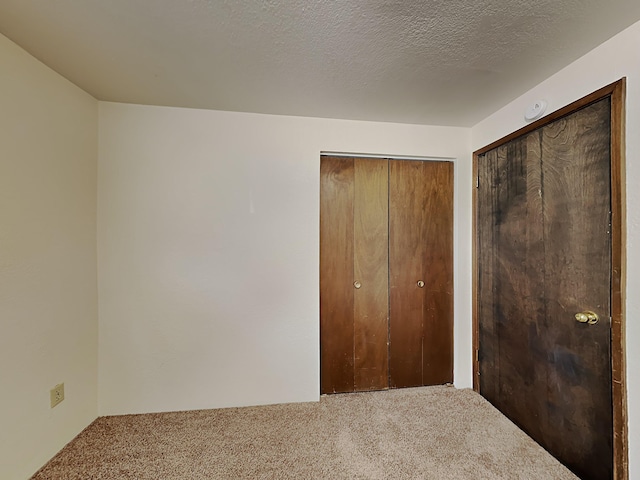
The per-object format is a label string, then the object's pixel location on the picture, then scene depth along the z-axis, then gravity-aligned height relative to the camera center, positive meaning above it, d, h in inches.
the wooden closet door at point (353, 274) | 88.8 -10.5
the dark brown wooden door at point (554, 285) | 54.7 -10.5
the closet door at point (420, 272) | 91.6 -10.5
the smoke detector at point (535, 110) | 64.9 +31.5
